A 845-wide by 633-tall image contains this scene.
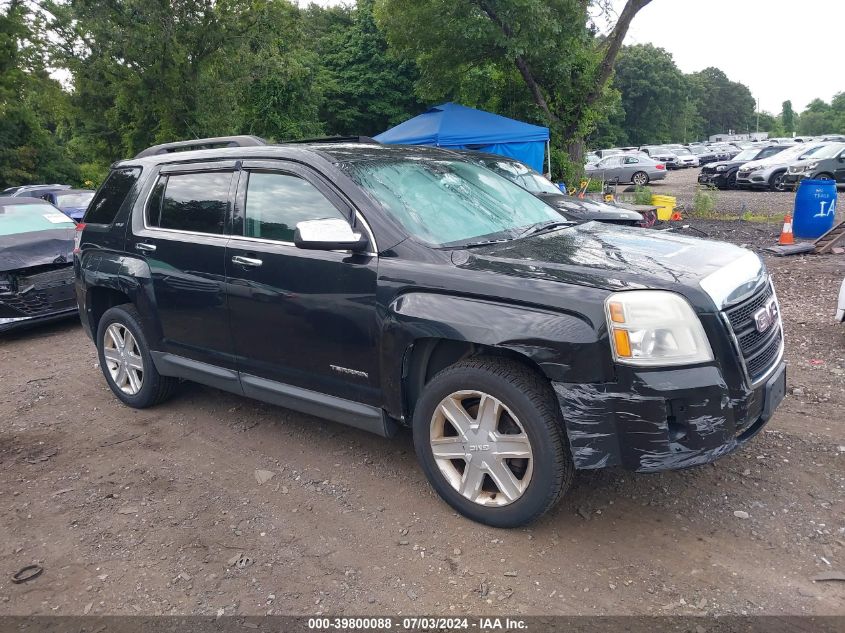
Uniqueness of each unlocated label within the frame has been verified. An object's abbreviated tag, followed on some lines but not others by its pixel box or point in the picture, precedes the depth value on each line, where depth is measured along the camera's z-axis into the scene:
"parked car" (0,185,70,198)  15.35
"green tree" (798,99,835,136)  107.19
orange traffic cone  10.25
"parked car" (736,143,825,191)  21.19
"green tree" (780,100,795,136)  116.46
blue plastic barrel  10.73
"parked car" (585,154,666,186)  26.81
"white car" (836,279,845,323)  5.34
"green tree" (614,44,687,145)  69.12
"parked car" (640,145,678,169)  38.16
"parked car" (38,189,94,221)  13.88
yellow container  14.06
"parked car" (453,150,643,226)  8.67
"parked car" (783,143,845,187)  19.33
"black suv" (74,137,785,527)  2.71
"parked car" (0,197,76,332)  7.06
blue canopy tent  13.80
